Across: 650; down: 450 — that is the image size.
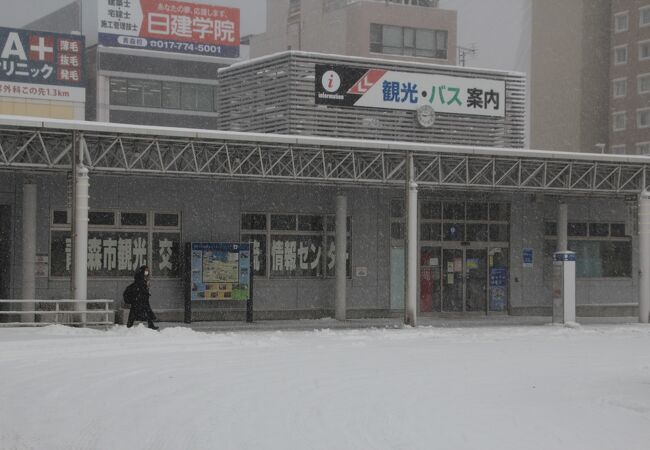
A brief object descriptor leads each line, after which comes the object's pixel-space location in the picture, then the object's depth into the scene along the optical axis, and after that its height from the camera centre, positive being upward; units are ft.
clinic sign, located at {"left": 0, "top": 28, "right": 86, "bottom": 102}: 226.99 +37.37
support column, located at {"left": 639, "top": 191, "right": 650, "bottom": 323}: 96.99 -0.38
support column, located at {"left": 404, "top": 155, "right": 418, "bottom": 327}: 88.74 +0.19
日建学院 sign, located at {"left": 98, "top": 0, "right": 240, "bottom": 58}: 243.19 +48.67
